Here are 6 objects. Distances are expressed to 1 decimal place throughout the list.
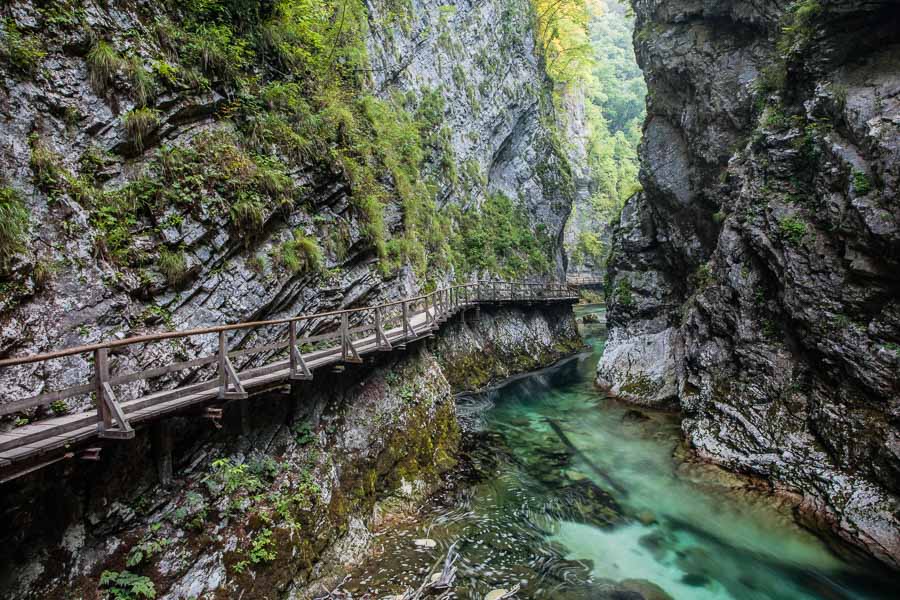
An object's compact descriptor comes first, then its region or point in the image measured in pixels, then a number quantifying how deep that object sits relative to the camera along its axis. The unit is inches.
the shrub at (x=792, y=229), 417.7
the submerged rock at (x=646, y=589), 284.4
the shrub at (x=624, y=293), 791.1
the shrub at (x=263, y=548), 225.3
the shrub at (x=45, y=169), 220.1
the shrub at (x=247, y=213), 299.7
